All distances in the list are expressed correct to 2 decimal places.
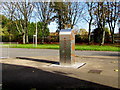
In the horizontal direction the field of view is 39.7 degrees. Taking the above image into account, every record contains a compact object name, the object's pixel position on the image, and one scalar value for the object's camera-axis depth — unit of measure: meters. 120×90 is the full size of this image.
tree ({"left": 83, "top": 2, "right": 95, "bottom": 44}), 31.34
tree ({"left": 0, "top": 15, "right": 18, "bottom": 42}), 45.94
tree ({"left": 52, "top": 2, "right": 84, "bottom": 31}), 33.50
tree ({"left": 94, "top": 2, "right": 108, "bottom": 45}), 29.66
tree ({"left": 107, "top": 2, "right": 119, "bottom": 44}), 33.03
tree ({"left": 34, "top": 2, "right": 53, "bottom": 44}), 36.53
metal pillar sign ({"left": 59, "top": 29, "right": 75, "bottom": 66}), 8.47
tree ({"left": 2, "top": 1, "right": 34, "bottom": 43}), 35.03
